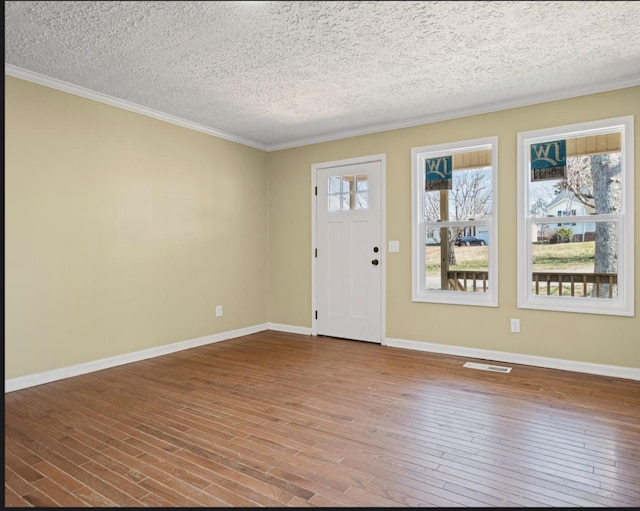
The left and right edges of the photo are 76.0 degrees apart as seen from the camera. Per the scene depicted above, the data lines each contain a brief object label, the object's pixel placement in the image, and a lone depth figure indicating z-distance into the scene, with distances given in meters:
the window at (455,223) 4.33
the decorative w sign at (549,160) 3.97
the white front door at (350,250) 5.04
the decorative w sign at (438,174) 4.61
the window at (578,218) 3.68
